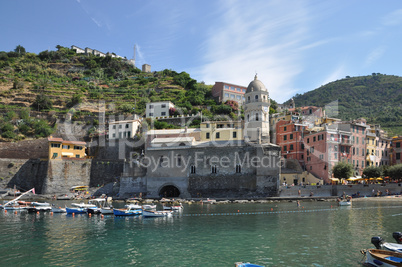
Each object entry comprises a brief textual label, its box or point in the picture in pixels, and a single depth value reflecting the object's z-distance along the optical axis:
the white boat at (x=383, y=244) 13.68
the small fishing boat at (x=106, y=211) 30.73
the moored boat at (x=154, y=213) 28.56
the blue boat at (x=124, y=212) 29.44
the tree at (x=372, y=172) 44.03
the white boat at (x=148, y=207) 31.37
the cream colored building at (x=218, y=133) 48.66
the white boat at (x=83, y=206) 31.50
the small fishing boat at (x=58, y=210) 32.03
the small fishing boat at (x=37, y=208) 32.84
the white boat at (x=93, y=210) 30.88
